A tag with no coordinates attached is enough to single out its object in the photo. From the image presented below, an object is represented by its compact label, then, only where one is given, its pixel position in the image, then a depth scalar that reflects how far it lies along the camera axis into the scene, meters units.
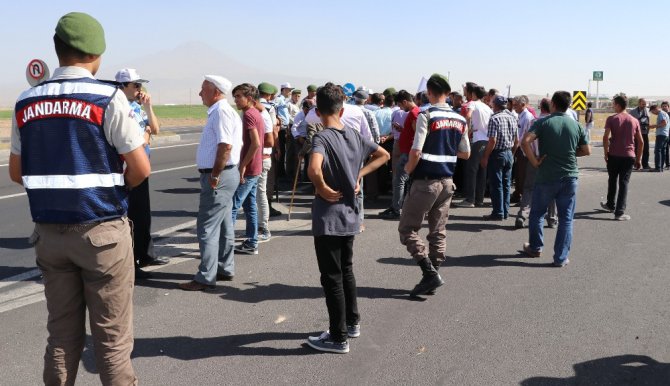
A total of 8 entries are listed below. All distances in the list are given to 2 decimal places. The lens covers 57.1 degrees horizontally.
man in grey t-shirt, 4.21
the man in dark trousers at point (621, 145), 9.09
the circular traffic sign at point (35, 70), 14.91
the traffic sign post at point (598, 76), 28.83
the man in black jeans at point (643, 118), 15.07
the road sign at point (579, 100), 22.92
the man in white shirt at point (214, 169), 5.48
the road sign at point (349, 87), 14.71
